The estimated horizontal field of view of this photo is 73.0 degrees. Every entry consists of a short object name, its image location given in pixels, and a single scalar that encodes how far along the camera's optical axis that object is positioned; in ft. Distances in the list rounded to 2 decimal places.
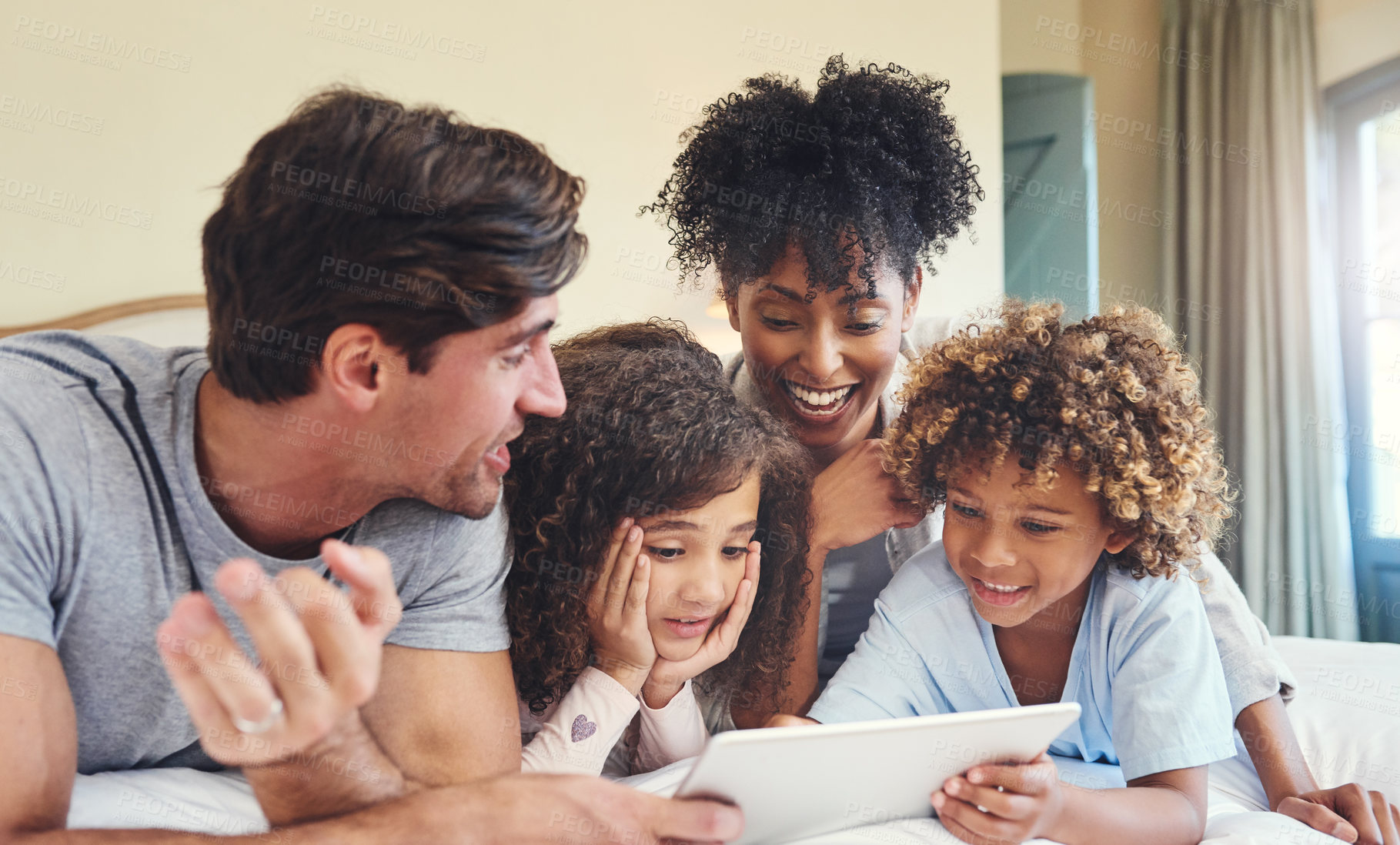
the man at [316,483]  2.61
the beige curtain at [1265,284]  7.04
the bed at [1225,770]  2.81
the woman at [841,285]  3.92
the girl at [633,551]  3.50
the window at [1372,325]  7.09
